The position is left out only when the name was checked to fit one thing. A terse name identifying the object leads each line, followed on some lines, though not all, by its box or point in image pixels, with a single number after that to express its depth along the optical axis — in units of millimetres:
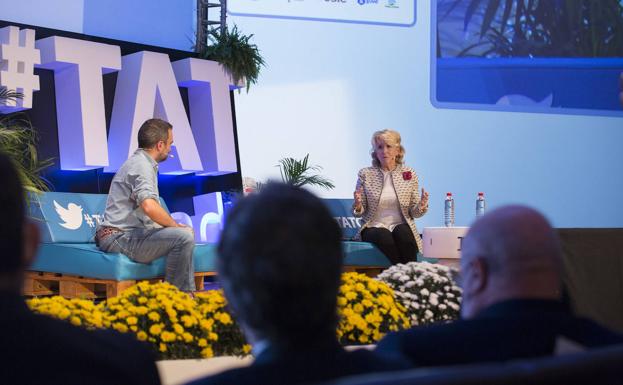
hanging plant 7574
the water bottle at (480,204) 6620
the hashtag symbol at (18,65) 6246
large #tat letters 6410
